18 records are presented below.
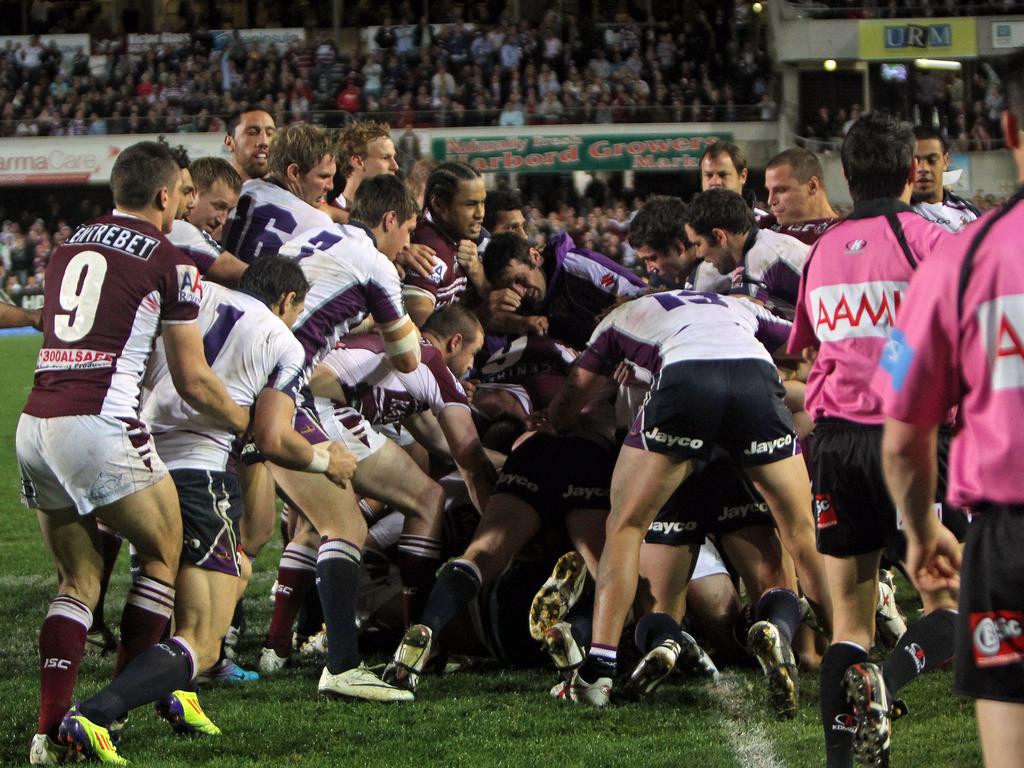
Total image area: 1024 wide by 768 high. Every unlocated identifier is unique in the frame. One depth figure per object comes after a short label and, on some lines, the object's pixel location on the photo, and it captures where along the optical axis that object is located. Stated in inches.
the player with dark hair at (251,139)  594.5
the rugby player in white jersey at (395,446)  489.1
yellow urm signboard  2512.3
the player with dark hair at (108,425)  361.7
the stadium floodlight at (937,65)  2546.8
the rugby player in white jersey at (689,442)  422.6
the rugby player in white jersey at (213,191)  528.1
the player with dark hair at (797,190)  539.5
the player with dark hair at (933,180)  537.6
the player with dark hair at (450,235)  546.9
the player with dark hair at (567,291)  563.2
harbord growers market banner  2402.8
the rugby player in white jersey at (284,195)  524.4
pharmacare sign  2507.4
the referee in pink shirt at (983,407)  191.9
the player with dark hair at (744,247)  493.4
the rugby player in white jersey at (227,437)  389.7
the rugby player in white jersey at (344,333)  447.5
